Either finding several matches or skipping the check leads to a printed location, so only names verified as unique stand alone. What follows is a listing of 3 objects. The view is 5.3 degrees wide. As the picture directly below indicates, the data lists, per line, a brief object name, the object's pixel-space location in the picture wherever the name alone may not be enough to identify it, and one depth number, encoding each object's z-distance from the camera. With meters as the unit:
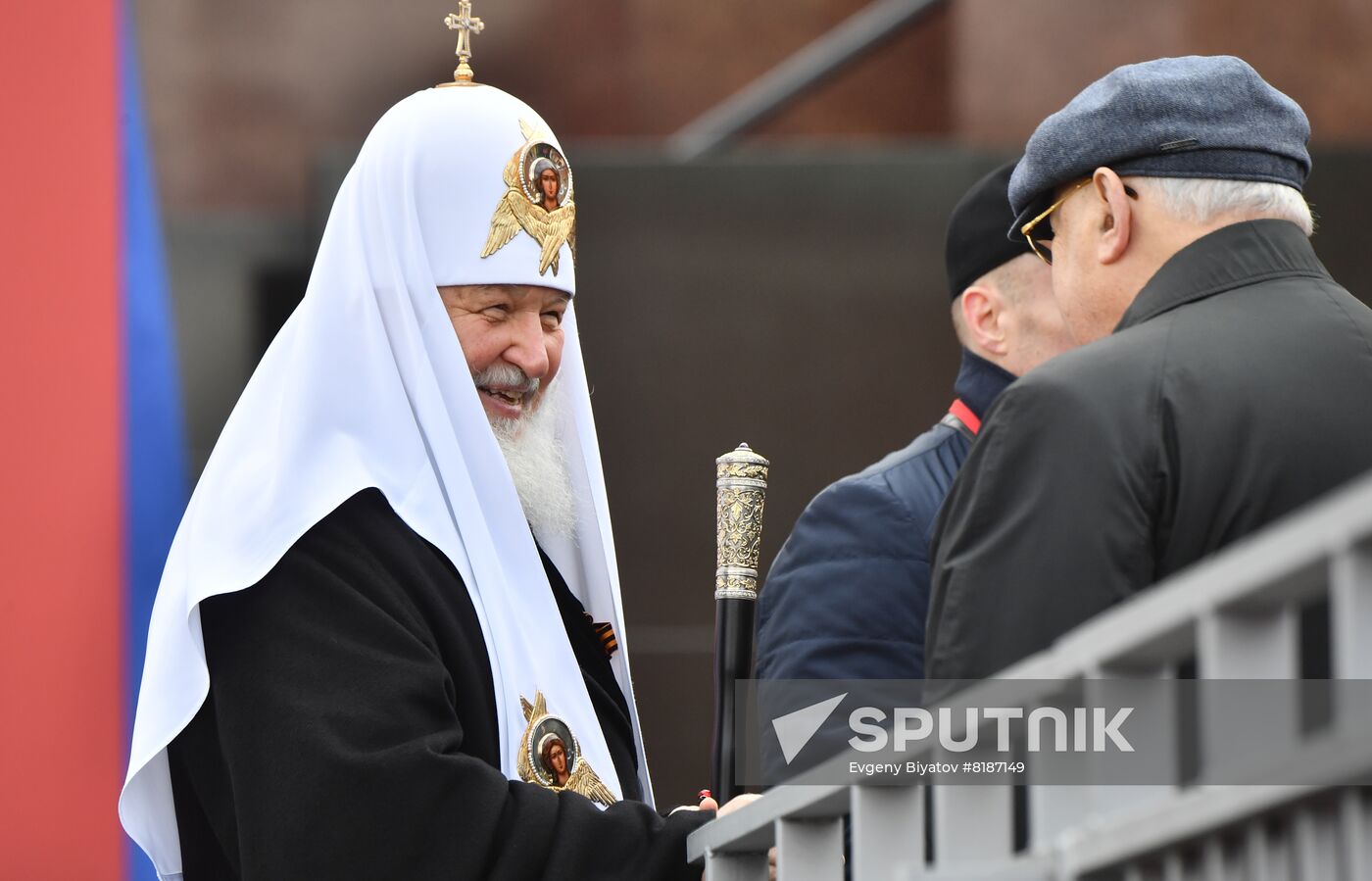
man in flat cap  12.88
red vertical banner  15.31
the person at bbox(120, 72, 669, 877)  13.46
